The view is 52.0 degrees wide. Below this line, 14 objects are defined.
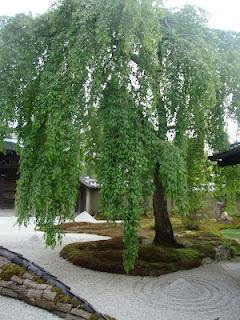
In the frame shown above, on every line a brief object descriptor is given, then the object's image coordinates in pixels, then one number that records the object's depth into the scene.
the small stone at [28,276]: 4.18
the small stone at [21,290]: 4.09
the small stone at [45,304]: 3.91
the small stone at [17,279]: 4.16
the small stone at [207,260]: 6.61
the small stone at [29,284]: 4.07
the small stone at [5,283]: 4.18
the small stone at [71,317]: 3.76
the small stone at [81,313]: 3.74
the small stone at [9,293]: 4.15
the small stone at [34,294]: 3.99
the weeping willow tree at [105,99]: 4.73
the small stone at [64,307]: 3.83
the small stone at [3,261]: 4.45
